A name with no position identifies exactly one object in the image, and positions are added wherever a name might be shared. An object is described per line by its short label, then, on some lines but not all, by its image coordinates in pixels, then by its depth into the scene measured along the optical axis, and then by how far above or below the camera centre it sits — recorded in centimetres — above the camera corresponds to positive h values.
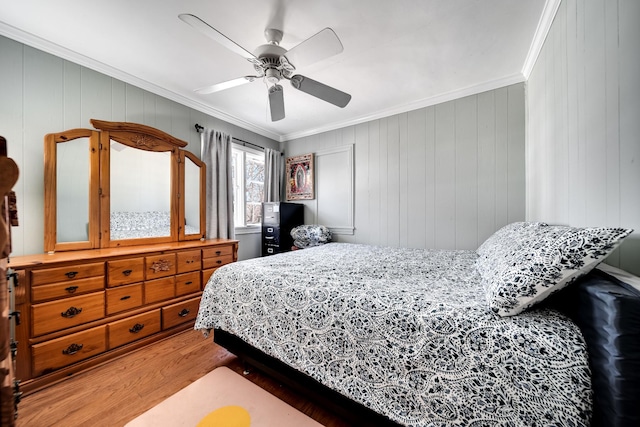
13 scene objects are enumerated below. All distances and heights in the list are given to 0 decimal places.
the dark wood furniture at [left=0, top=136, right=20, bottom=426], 47 -22
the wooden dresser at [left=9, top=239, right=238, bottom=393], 158 -71
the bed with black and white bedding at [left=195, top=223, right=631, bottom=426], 81 -54
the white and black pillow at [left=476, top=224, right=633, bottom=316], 82 -20
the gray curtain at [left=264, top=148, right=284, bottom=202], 405 +70
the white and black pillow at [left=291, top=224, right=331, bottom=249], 368 -33
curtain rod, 310 +115
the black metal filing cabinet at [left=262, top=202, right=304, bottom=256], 376 -19
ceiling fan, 155 +117
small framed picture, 411 +66
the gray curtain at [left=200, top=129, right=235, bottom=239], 316 +43
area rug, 130 -114
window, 376 +49
